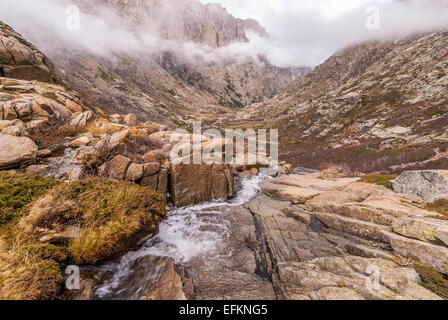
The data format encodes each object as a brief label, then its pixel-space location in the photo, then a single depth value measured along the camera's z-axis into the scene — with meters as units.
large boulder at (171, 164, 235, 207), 11.95
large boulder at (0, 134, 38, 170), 7.66
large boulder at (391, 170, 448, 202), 11.30
